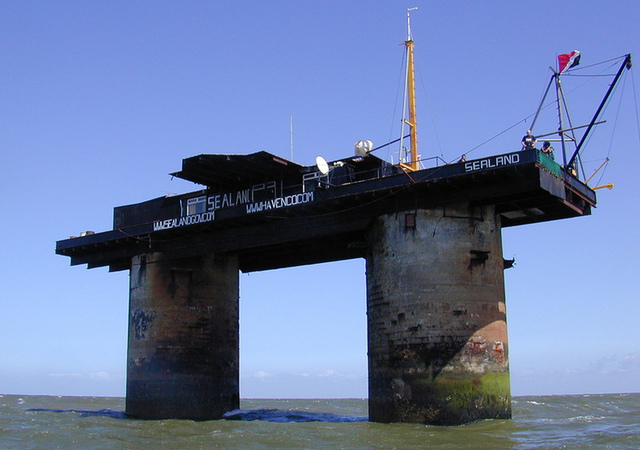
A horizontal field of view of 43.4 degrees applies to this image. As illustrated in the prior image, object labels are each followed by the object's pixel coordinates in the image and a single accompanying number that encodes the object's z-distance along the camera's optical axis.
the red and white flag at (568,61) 39.38
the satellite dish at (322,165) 40.16
